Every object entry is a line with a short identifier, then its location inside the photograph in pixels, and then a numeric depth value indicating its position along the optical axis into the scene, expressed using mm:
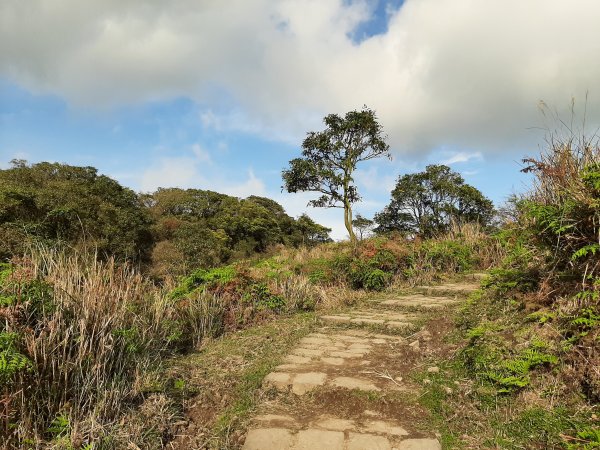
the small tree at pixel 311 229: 33406
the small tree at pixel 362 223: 23267
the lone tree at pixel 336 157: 17734
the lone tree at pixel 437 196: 21094
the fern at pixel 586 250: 2693
